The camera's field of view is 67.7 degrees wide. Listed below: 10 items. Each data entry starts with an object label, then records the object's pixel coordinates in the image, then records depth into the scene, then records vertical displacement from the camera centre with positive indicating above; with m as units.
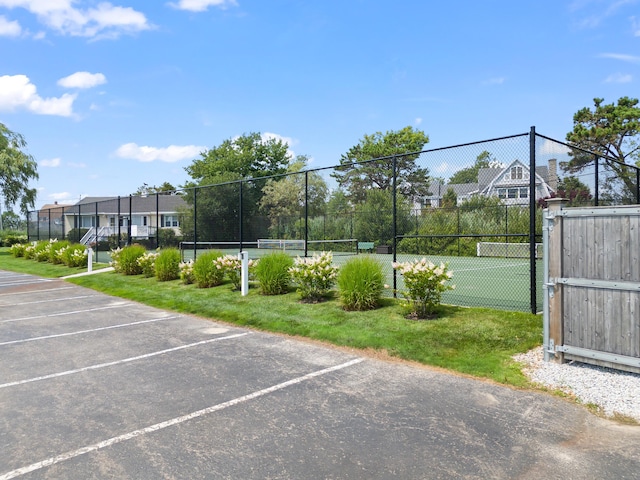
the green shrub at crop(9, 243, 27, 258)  26.27 -0.80
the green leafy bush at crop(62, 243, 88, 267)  18.72 -0.81
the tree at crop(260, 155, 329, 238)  17.73 +1.67
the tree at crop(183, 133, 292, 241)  19.30 +5.15
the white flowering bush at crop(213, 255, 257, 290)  11.13 -0.78
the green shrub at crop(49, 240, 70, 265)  20.70 -0.69
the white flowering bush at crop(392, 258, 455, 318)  7.20 -0.78
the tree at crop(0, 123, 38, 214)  33.91 +4.62
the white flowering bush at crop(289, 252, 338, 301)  9.12 -0.79
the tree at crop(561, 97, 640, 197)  31.55 +7.09
